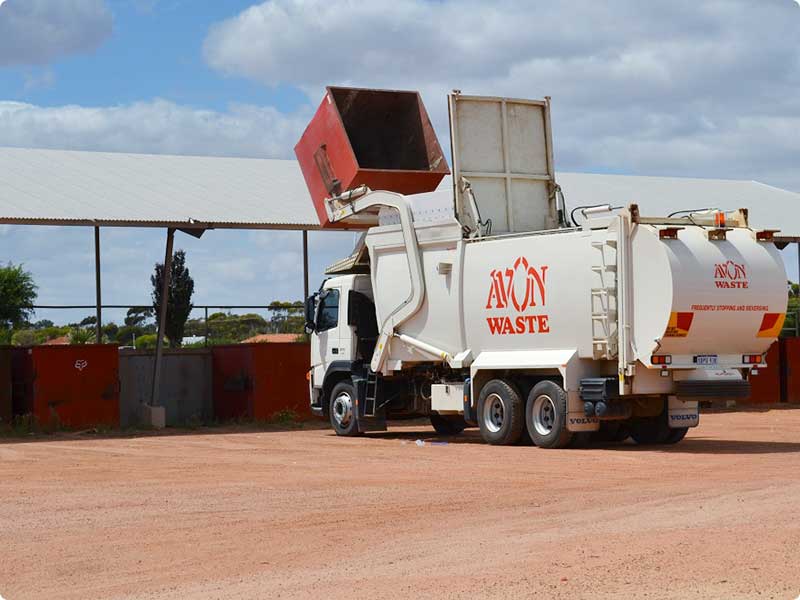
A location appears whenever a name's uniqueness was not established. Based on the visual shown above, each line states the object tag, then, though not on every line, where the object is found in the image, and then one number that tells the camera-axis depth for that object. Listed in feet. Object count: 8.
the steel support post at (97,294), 95.35
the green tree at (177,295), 138.62
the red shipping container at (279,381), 94.99
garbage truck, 61.93
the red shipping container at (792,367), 112.37
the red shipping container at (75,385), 87.51
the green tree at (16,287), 171.32
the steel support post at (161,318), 93.35
